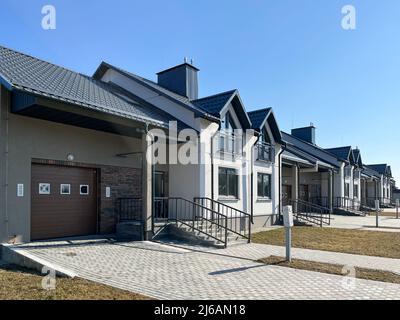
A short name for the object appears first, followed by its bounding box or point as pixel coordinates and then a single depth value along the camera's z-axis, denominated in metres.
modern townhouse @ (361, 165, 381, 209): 44.88
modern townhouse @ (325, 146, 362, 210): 34.03
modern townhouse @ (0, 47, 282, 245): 10.13
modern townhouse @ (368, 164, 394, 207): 52.47
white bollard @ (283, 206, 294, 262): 9.21
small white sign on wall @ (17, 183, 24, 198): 10.18
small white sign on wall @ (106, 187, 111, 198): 13.05
